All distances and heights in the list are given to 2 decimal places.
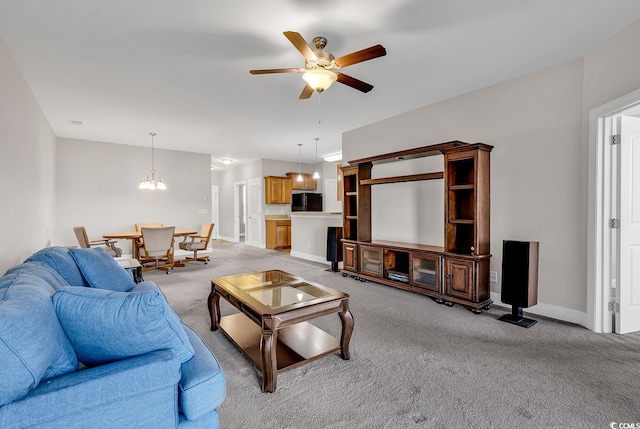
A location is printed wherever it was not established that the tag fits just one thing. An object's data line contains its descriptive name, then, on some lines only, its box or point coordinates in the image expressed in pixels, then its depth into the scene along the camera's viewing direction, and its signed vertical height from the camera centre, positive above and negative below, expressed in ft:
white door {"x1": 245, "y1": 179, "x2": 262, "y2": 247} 29.71 -0.32
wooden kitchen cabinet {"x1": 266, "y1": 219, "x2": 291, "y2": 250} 27.96 -2.20
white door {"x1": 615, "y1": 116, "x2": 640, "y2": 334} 9.21 -0.55
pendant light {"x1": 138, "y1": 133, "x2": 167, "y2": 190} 20.34 +1.79
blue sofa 3.29 -1.93
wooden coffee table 6.57 -2.59
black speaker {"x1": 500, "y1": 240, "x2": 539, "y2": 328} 9.98 -2.30
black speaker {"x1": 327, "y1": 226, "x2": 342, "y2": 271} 18.16 -2.14
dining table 18.67 -1.63
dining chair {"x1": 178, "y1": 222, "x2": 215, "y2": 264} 20.81 -2.41
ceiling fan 7.23 +3.81
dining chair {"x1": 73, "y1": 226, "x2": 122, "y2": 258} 16.55 -1.97
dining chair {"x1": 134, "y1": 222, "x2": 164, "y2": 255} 19.10 -2.13
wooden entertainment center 11.44 -1.66
